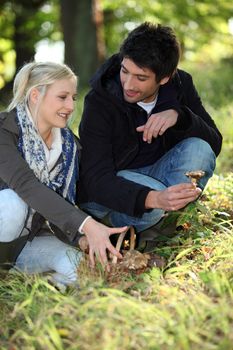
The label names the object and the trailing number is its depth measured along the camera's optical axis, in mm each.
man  7070
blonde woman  6344
